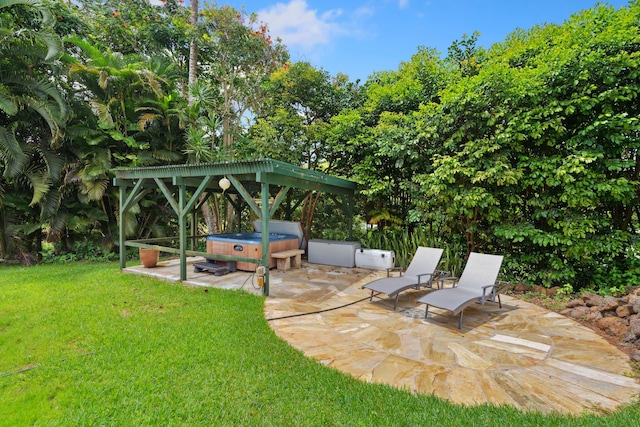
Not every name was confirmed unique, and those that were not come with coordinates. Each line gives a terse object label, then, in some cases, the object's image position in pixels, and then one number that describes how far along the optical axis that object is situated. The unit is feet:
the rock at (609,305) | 15.90
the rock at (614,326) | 14.01
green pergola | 20.31
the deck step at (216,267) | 25.87
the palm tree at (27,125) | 27.30
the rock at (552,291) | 20.39
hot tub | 26.72
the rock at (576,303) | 17.73
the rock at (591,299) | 16.98
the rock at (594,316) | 15.58
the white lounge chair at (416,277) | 18.13
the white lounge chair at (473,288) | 15.37
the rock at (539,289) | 20.86
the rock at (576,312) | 16.42
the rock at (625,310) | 15.12
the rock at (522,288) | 21.63
